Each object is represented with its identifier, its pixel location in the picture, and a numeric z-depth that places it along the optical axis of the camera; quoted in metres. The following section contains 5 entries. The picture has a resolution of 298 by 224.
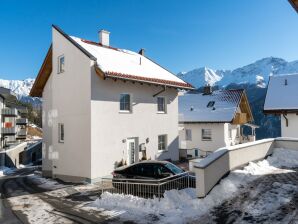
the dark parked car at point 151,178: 9.68
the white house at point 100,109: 13.65
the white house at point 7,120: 36.66
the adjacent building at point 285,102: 19.00
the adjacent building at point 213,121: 25.49
